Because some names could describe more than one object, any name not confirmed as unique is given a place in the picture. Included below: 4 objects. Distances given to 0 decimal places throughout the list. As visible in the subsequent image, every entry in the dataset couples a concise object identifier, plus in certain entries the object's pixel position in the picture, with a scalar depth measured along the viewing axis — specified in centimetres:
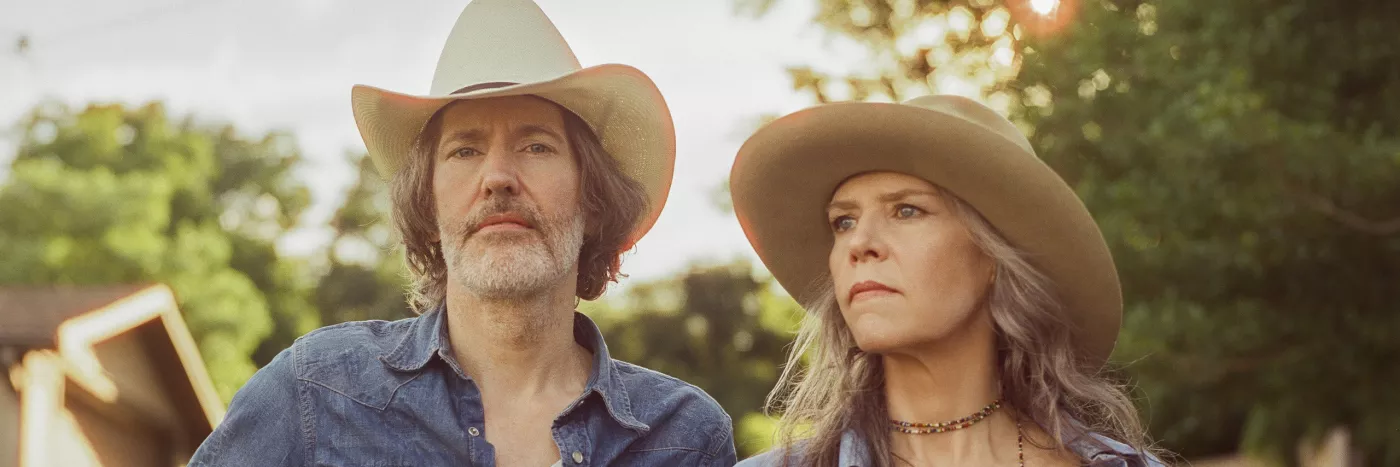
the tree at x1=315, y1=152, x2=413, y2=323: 4138
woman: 325
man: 377
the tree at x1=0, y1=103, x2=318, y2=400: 3778
